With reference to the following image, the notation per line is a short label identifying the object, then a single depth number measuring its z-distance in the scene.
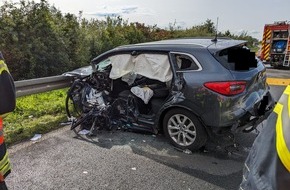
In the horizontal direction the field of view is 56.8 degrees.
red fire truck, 13.27
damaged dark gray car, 3.80
